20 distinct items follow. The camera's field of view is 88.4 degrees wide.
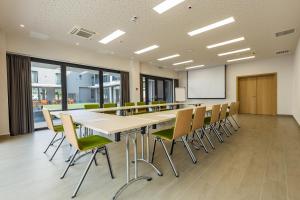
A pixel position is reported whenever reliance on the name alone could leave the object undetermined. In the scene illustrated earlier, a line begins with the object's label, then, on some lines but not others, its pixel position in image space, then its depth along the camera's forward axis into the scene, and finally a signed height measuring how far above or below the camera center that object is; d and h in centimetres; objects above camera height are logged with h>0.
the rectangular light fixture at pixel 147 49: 579 +194
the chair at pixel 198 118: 264 -37
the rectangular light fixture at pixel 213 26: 380 +190
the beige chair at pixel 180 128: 212 -46
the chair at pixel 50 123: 266 -44
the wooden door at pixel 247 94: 871 +16
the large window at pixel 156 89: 922 +60
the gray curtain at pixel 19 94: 452 +13
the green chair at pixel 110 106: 490 -27
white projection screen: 948 +94
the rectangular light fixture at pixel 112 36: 446 +191
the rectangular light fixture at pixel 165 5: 299 +187
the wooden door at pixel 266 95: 802 +9
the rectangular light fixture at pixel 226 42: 509 +191
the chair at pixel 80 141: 175 -57
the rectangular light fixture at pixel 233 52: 624 +193
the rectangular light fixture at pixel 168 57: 708 +196
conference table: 166 -32
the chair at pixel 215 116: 340 -42
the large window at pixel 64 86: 529 +49
